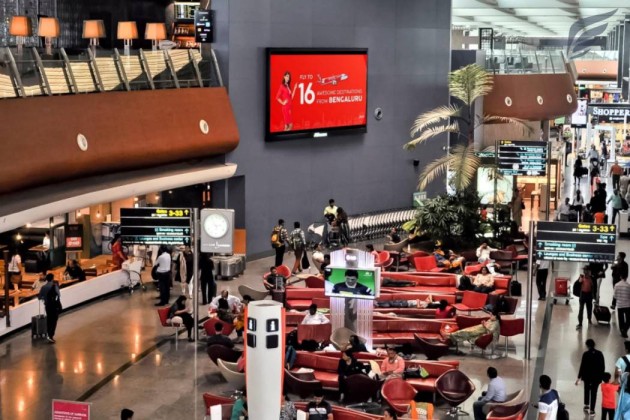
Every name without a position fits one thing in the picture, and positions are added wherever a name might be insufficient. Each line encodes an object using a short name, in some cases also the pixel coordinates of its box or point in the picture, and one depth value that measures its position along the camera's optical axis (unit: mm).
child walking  16188
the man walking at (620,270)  23475
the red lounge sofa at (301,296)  23234
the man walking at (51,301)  21141
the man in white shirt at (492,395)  16234
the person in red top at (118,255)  26406
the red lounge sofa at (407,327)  21141
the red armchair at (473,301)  22828
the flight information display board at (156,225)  20328
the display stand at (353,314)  20578
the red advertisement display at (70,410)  12336
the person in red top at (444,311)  21703
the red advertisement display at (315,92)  30781
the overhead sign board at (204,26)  28688
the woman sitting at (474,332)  20312
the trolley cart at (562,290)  25047
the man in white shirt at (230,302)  21312
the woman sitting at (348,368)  17402
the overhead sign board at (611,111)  48156
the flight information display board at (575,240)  19938
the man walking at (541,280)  25328
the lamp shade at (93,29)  24000
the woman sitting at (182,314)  21438
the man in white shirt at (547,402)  14648
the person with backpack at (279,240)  27969
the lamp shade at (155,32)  25938
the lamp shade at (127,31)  24922
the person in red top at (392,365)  17672
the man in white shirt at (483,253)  27188
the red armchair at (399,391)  16422
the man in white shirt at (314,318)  20344
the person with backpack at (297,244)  28078
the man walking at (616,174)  42441
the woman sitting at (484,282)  24000
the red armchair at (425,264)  27062
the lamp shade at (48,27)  21812
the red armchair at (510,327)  20359
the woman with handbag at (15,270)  23125
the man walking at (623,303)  21781
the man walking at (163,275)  24672
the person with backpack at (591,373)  16922
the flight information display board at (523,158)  30547
